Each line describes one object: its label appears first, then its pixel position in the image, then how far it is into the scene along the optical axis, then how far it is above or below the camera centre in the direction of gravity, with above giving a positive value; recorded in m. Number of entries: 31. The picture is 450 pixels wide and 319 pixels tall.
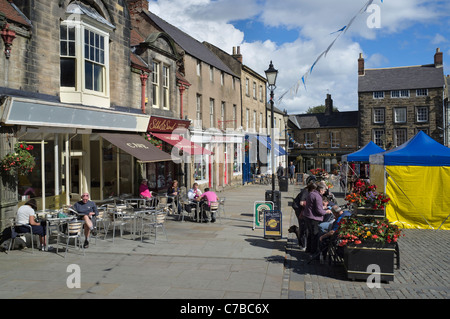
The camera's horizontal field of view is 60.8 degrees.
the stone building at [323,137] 52.66 +3.34
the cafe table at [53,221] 9.10 -1.41
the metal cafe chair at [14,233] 8.97 -1.64
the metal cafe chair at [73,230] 8.81 -1.54
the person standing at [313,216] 8.81 -1.27
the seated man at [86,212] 9.56 -1.26
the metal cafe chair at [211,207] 13.17 -1.57
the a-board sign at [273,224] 10.57 -1.74
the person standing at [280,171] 29.84 -0.77
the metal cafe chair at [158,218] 10.34 -1.52
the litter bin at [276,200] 13.21 -1.35
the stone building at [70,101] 9.73 +1.89
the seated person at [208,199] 13.25 -1.30
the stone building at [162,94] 15.98 +3.10
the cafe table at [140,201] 13.28 -1.50
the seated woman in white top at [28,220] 9.02 -1.32
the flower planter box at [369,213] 7.48 -1.04
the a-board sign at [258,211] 12.05 -1.58
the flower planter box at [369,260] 6.93 -1.82
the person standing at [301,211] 9.53 -1.30
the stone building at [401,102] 45.38 +7.03
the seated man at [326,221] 8.62 -1.41
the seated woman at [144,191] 14.02 -1.05
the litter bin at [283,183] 25.14 -1.44
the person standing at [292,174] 33.53 -1.15
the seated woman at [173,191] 15.02 -1.14
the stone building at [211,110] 21.38 +3.29
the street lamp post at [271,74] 13.43 +3.06
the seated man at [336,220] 8.10 -1.28
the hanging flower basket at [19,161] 9.18 +0.07
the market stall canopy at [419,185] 12.59 -0.84
